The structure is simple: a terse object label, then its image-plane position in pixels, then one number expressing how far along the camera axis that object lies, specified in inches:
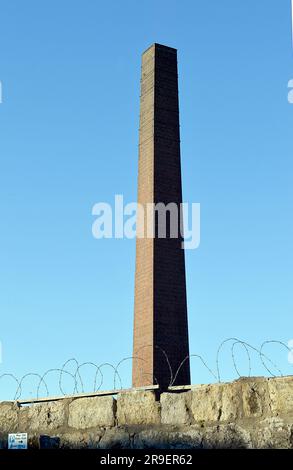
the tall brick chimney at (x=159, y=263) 742.5
